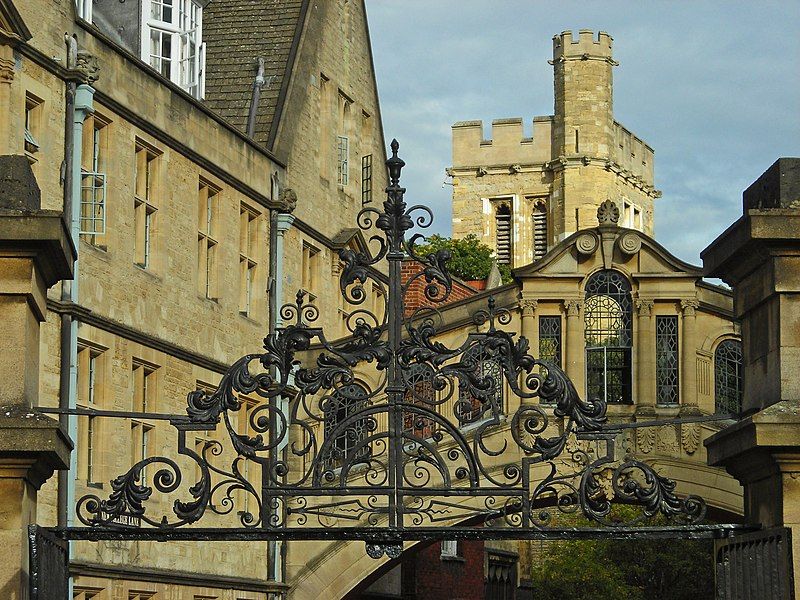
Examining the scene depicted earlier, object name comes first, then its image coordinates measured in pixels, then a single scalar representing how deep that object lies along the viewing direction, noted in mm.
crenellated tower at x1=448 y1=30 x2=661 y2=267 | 91812
